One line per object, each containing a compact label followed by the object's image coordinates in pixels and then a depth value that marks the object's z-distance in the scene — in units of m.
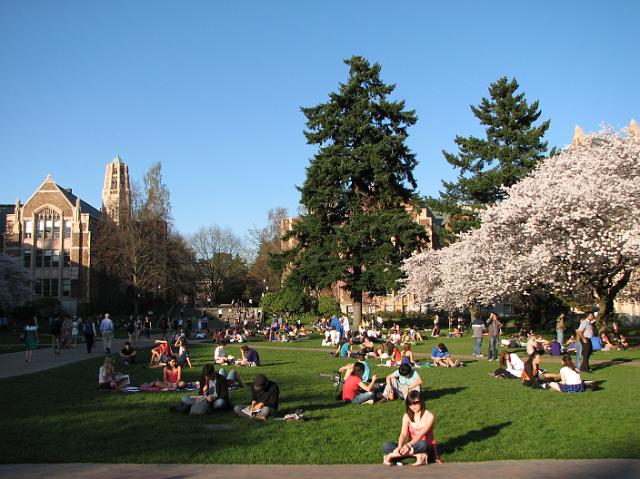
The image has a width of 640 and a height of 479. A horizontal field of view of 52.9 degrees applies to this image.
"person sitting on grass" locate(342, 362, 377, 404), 13.98
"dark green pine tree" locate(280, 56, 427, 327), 45.81
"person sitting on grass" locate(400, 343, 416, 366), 21.12
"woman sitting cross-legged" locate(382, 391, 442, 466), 8.76
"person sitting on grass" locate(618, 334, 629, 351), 29.19
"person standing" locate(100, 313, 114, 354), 28.31
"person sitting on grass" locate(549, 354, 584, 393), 15.59
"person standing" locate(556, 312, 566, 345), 28.02
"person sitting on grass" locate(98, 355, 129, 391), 16.38
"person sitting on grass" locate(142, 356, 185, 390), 16.59
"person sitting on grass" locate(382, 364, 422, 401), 14.48
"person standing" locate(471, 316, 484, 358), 26.27
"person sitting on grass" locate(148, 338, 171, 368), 22.05
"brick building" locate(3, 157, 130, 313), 76.88
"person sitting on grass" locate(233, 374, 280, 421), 12.05
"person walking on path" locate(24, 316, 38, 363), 25.11
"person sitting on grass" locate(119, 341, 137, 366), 23.88
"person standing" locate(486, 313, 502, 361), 23.94
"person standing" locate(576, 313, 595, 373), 19.72
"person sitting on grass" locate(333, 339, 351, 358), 26.69
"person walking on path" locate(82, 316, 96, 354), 30.12
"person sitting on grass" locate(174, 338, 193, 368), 21.08
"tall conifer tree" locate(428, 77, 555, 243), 45.38
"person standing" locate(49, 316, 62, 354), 28.81
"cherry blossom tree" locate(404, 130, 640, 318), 26.66
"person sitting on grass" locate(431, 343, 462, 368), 22.52
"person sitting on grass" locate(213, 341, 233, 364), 23.39
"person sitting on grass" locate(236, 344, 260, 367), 23.41
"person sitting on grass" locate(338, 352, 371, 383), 15.18
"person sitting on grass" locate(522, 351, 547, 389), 16.47
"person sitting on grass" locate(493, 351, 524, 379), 18.50
